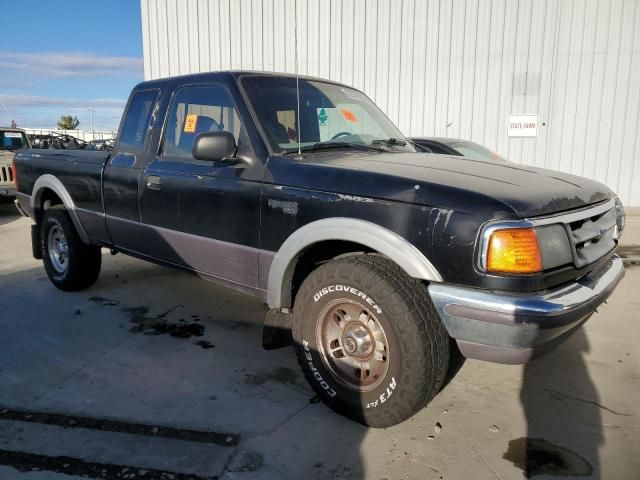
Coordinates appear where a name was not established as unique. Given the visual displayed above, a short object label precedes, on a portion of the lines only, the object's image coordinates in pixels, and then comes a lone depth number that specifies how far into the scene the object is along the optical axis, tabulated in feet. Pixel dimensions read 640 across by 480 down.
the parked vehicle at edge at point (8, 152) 32.89
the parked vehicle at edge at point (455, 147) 25.63
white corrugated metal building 36.63
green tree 234.35
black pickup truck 7.57
